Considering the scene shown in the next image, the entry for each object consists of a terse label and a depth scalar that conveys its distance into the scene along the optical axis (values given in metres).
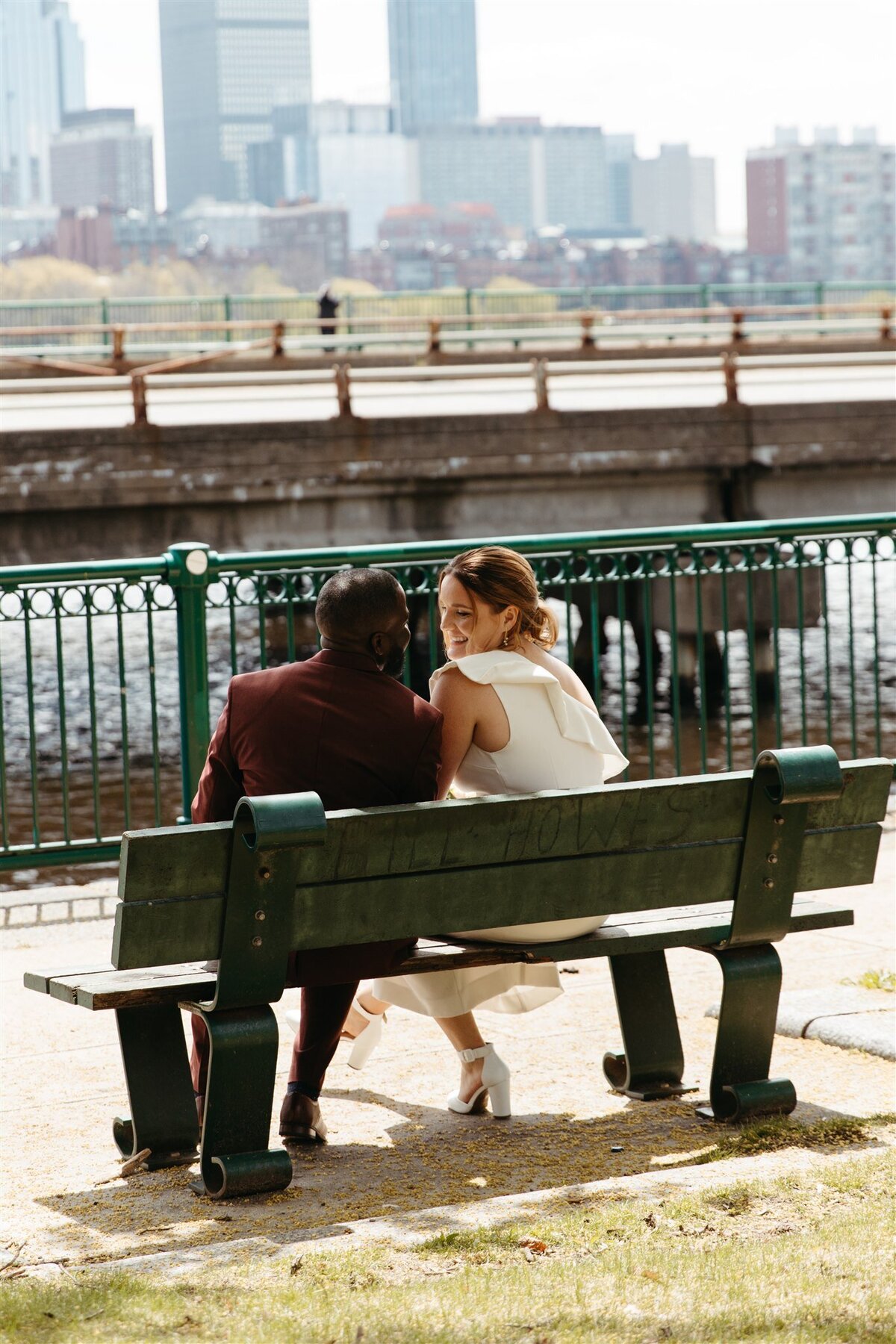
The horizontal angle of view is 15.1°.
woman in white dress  7.86
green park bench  6.80
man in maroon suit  7.39
